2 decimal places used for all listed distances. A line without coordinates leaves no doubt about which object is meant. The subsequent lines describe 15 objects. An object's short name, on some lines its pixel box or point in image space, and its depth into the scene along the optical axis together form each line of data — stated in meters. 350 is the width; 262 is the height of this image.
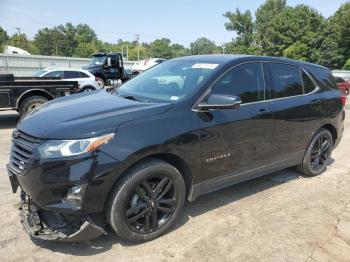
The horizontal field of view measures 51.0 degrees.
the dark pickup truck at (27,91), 9.10
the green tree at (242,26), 68.69
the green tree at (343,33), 52.75
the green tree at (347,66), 43.56
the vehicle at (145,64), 26.22
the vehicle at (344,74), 27.41
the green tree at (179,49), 147.25
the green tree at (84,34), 120.69
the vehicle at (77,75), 15.73
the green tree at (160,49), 122.17
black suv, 3.02
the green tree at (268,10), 86.06
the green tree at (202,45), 138.88
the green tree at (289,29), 61.16
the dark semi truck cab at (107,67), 21.14
